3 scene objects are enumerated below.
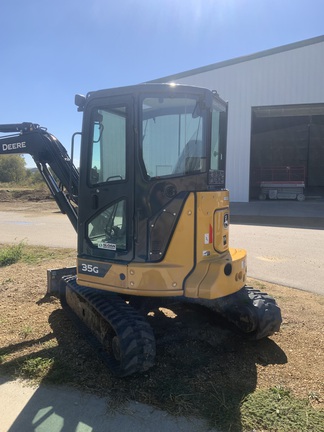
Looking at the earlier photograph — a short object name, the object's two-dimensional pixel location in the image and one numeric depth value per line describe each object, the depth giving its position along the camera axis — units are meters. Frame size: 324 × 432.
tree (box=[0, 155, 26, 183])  47.28
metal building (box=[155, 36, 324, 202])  20.14
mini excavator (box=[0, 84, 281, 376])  3.59
